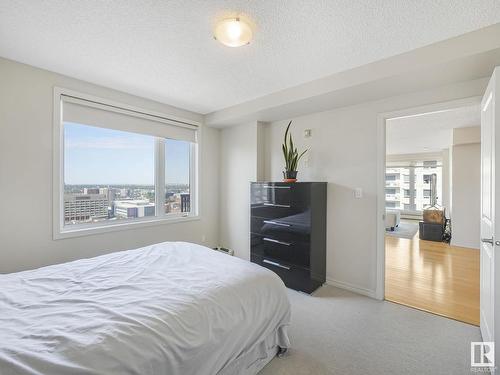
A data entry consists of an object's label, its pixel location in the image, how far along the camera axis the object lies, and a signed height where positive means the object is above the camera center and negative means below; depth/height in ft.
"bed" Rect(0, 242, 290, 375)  2.95 -2.04
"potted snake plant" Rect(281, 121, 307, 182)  9.76 +1.17
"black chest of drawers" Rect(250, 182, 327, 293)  8.72 -1.78
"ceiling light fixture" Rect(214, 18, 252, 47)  5.22 +3.55
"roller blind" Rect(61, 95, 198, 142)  8.13 +2.66
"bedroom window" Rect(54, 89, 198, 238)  8.17 +0.77
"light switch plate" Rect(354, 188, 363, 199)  8.91 -0.23
